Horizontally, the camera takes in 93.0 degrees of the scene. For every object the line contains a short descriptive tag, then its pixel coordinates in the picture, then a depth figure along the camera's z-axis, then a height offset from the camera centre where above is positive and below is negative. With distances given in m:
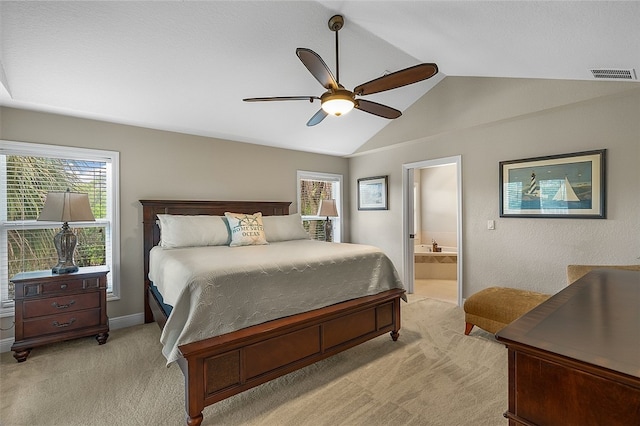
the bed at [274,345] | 1.85 -0.98
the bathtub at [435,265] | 5.82 -1.06
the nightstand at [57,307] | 2.67 -0.87
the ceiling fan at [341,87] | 2.02 +0.96
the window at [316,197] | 5.31 +0.28
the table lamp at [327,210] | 4.91 +0.03
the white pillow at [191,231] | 3.26 -0.20
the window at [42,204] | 2.98 +0.11
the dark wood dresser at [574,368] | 0.68 -0.38
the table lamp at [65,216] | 2.80 -0.02
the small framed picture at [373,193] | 5.12 +0.32
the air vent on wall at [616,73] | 2.24 +1.04
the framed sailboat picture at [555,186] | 3.07 +0.26
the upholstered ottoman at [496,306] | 2.78 -0.91
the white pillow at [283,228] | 3.87 -0.21
